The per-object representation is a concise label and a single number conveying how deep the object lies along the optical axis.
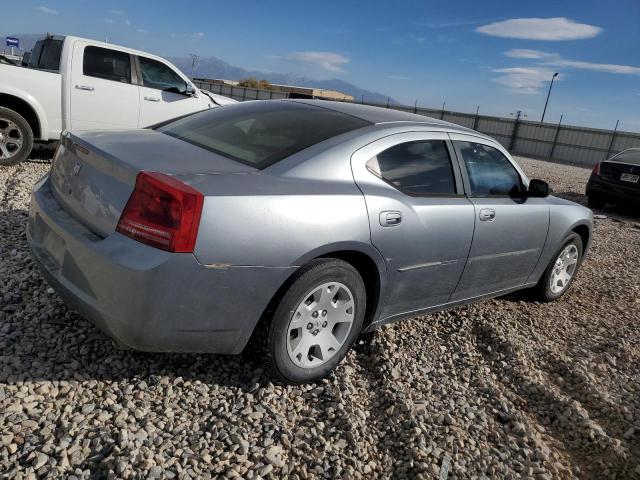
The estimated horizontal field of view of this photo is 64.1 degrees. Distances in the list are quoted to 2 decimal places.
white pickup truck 6.62
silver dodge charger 2.25
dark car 10.27
